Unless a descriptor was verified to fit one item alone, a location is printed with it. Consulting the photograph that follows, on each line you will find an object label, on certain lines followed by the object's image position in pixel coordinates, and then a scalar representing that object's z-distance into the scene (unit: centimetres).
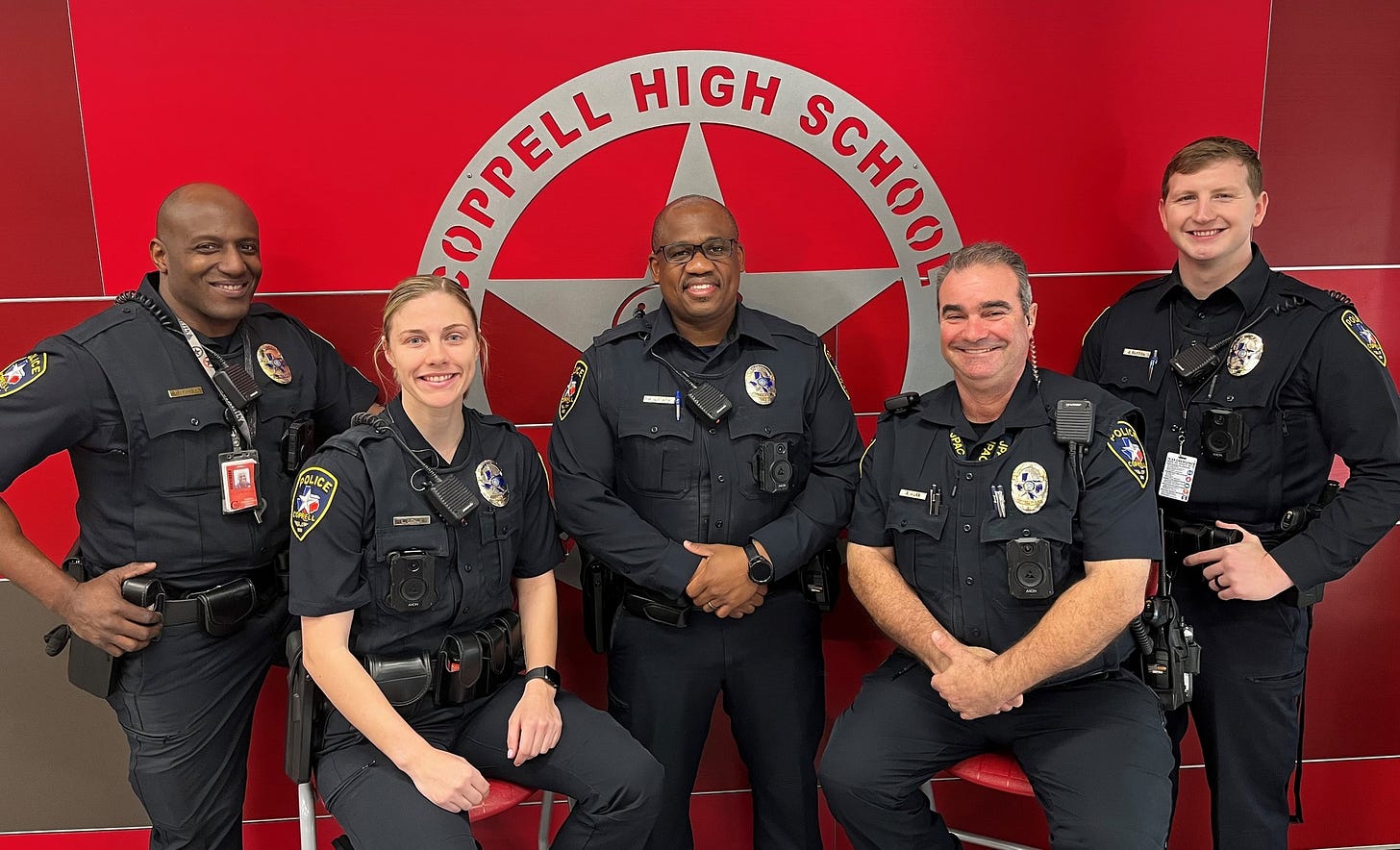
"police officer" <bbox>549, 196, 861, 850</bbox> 249
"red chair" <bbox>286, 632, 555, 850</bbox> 206
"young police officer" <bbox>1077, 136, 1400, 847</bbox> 237
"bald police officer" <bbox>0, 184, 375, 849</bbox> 226
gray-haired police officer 212
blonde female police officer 199
